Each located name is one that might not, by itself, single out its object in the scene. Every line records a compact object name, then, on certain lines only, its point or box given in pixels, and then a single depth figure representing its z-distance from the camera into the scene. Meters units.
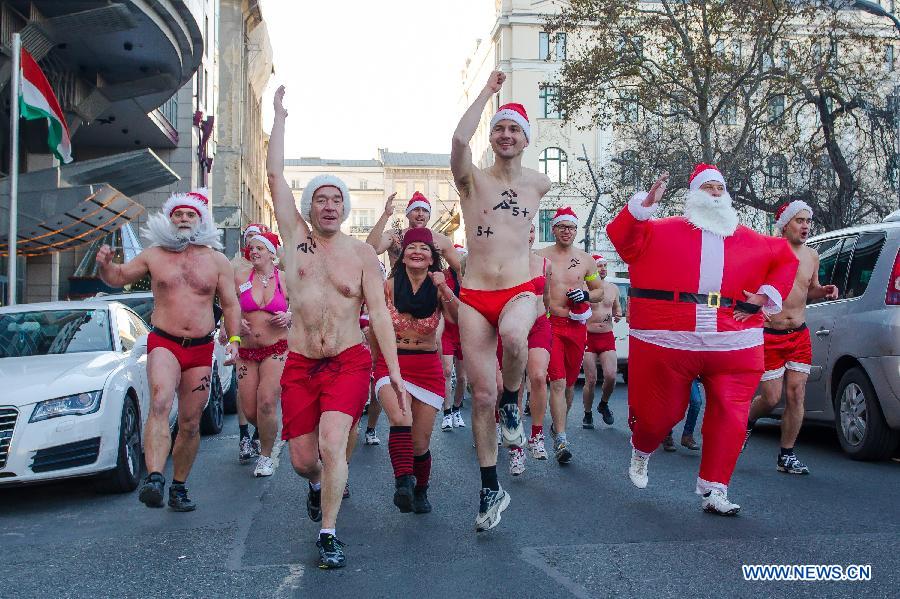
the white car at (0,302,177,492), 7.41
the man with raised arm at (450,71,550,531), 6.31
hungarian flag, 17.97
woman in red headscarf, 6.95
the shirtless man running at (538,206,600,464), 10.57
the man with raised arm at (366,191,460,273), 8.54
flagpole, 14.57
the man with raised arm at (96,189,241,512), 7.05
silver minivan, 8.86
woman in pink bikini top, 8.81
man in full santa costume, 6.50
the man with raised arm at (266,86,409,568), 5.86
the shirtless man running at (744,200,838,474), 8.57
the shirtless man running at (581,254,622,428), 12.01
